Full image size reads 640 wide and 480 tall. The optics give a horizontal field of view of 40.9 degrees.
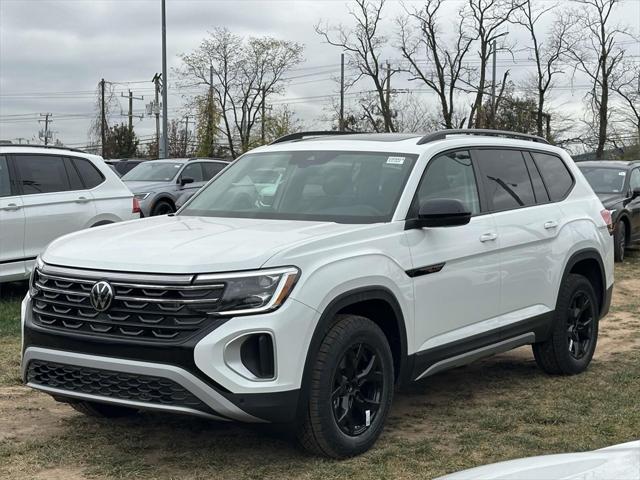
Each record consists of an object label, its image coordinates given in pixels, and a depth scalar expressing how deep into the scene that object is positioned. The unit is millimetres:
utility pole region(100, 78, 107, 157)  60062
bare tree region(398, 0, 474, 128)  34219
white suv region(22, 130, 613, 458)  3996
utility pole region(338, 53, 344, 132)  47725
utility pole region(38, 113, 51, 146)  92362
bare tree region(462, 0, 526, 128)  33406
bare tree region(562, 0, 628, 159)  34750
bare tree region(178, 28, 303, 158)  45500
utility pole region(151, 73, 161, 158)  56781
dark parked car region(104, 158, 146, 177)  28147
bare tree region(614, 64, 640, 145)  40438
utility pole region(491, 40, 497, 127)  33625
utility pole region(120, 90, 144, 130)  72025
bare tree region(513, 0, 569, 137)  34375
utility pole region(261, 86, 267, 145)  45719
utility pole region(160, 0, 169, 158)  28375
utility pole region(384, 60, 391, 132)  35256
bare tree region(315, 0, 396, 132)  35938
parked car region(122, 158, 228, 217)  15289
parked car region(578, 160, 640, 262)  13859
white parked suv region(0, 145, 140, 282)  8812
